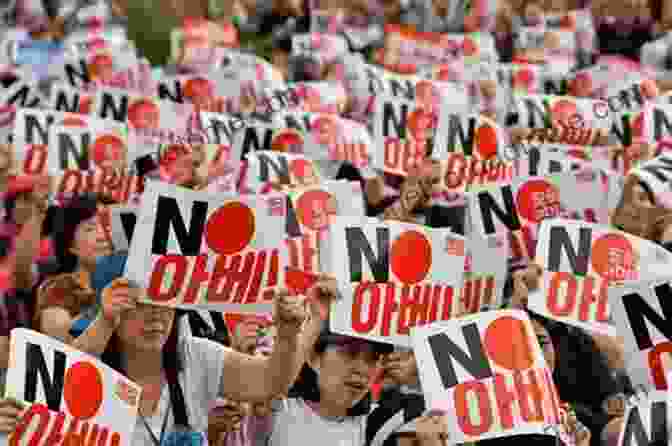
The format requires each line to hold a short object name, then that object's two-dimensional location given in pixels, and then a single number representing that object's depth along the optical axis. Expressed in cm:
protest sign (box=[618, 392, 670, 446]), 813
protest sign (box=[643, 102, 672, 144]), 1747
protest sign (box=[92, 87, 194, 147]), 1889
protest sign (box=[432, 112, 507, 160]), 1637
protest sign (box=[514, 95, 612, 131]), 1836
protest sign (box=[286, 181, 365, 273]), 1216
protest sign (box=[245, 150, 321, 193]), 1445
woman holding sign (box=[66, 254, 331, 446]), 858
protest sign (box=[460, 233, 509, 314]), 1164
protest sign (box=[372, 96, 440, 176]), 1719
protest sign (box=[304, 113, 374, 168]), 1780
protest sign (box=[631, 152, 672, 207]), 1343
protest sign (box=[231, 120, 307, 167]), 1652
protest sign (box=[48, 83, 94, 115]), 2020
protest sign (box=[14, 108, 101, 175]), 1725
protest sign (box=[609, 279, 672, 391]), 952
